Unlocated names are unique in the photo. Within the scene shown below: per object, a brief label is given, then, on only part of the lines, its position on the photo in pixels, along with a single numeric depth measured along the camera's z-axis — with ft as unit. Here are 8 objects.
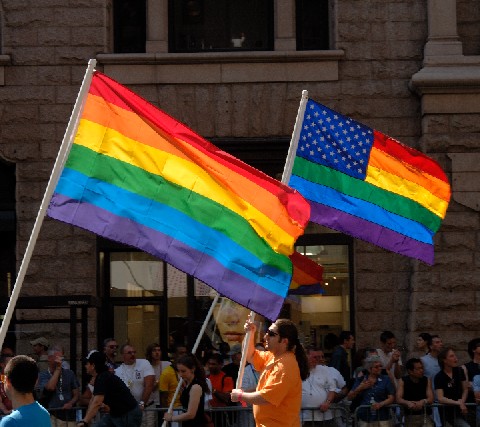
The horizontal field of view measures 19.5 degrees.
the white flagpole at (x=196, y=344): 38.95
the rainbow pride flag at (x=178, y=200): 36.06
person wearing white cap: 62.85
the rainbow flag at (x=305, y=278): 53.62
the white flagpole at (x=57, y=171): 31.73
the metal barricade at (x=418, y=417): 53.93
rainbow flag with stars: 45.96
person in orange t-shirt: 36.29
